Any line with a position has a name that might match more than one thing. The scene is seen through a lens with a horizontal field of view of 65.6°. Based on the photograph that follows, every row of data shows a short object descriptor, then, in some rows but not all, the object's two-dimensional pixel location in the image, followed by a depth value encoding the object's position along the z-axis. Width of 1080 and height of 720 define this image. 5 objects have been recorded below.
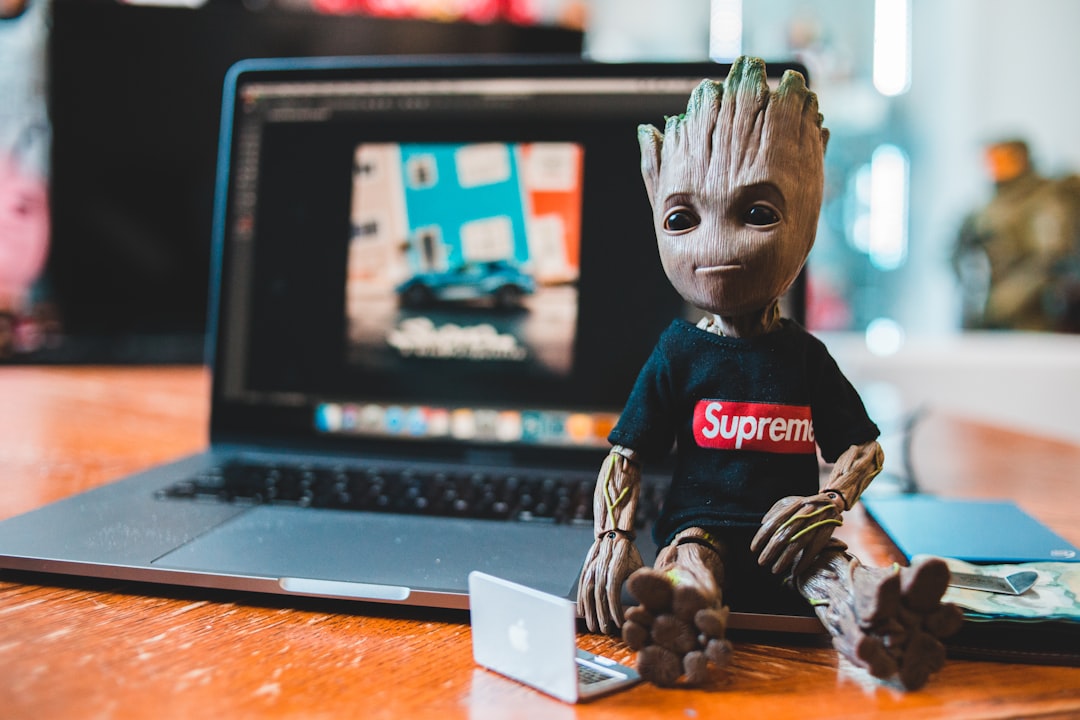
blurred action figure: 2.08
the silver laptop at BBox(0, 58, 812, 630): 0.74
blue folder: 0.47
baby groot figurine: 0.39
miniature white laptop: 0.34
